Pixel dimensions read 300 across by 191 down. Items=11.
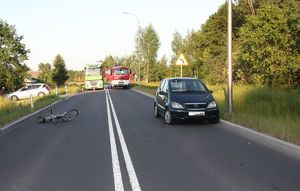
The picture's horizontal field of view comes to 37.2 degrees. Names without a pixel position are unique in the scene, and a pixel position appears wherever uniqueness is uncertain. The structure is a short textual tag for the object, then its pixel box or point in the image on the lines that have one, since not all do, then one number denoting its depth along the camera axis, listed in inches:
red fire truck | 2251.4
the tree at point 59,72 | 3557.1
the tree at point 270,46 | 948.1
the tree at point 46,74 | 4028.1
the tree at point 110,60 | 5014.8
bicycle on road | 636.7
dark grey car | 545.0
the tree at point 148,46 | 3040.4
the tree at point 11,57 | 2181.3
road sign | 1014.4
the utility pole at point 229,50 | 617.9
